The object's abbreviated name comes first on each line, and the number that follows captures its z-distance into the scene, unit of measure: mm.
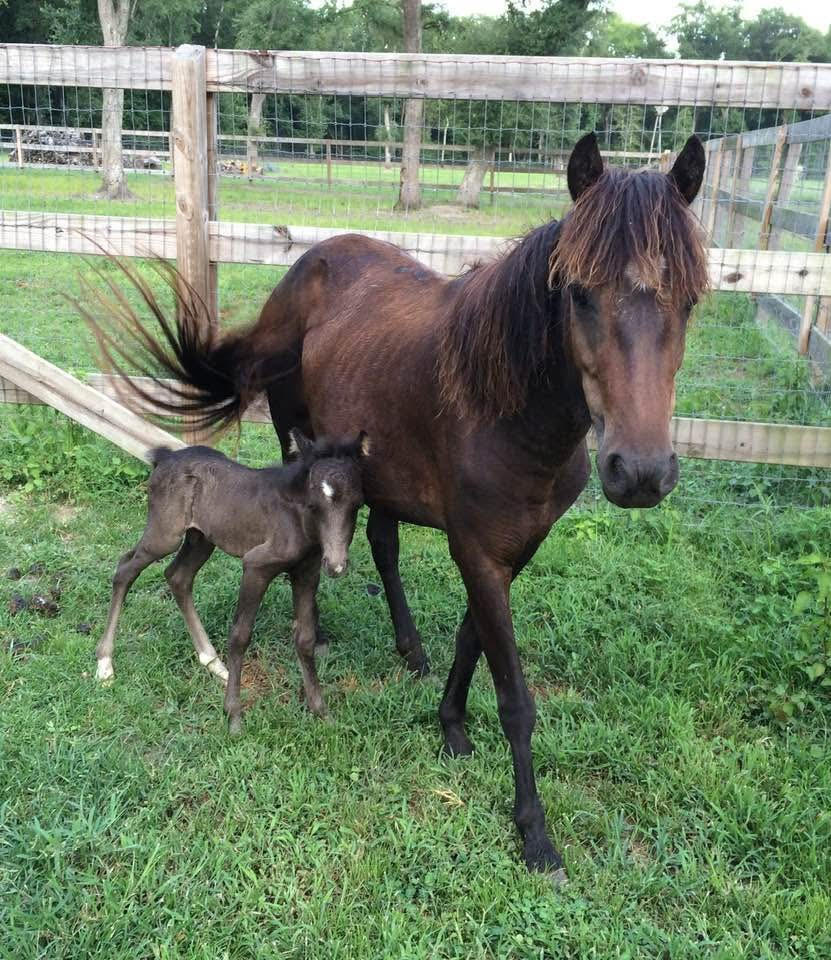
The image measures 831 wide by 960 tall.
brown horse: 1942
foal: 2895
